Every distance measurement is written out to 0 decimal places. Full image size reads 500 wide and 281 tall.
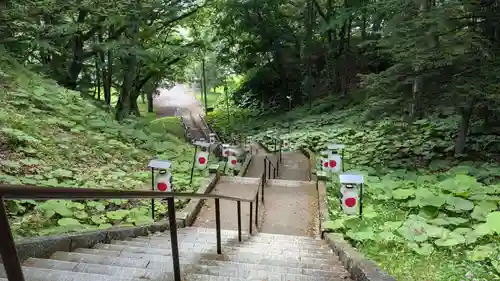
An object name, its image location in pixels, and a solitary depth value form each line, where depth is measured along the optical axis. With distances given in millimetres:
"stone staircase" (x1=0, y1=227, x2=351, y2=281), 2564
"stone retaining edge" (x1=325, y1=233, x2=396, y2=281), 3273
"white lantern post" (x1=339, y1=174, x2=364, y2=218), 5864
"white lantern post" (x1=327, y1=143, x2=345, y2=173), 8898
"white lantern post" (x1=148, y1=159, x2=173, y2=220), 6108
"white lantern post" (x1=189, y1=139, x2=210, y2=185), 8623
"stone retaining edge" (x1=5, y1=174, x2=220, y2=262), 3018
